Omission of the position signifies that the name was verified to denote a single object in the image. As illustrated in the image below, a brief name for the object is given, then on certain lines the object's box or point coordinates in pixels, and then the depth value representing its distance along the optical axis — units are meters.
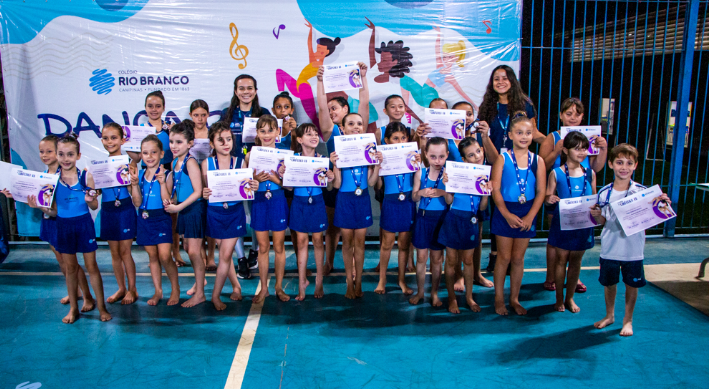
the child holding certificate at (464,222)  4.07
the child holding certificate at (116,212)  4.24
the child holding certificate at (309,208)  4.30
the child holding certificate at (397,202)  4.33
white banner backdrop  5.90
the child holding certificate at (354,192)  4.32
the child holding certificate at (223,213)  4.19
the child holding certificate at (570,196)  4.04
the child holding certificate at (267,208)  4.27
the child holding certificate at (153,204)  4.14
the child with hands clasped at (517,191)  3.95
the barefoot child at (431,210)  4.12
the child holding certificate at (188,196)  4.16
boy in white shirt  3.68
